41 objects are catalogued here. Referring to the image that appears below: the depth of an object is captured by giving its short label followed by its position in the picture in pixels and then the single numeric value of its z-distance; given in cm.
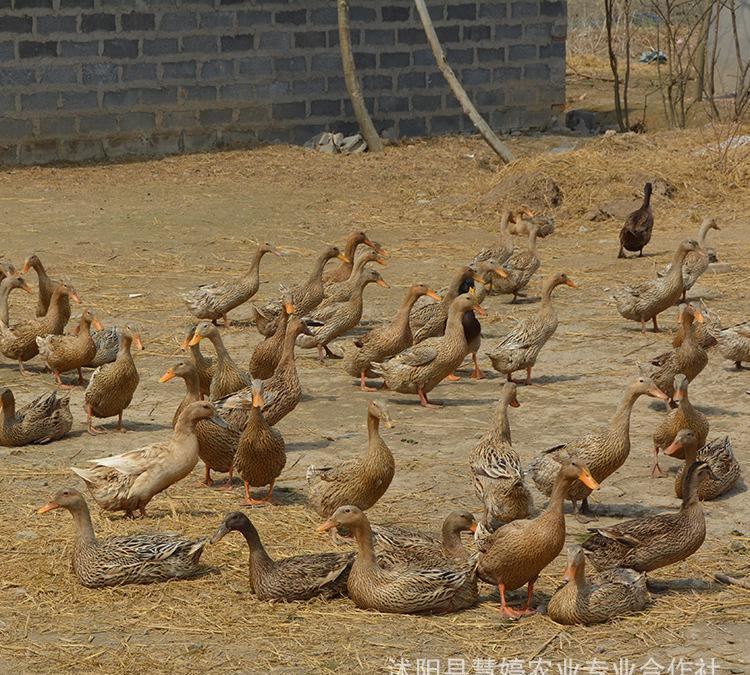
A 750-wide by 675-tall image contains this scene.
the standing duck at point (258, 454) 816
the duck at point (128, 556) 686
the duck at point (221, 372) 970
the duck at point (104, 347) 1091
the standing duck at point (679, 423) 841
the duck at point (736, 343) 1060
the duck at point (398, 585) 649
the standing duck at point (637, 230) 1480
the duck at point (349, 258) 1316
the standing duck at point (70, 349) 1059
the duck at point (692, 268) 1264
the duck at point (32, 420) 926
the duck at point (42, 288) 1209
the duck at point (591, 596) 628
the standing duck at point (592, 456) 783
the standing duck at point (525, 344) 1062
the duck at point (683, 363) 983
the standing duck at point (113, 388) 956
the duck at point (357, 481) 765
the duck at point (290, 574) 664
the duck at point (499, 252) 1378
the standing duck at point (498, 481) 732
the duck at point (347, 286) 1193
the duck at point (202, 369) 1005
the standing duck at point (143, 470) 783
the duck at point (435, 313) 1154
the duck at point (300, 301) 1177
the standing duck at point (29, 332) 1109
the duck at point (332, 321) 1148
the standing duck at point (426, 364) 1029
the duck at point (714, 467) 795
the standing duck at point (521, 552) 651
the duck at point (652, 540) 679
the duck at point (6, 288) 1150
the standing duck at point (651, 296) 1182
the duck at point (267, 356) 1058
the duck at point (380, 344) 1072
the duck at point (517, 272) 1326
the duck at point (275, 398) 888
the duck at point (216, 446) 847
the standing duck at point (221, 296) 1236
